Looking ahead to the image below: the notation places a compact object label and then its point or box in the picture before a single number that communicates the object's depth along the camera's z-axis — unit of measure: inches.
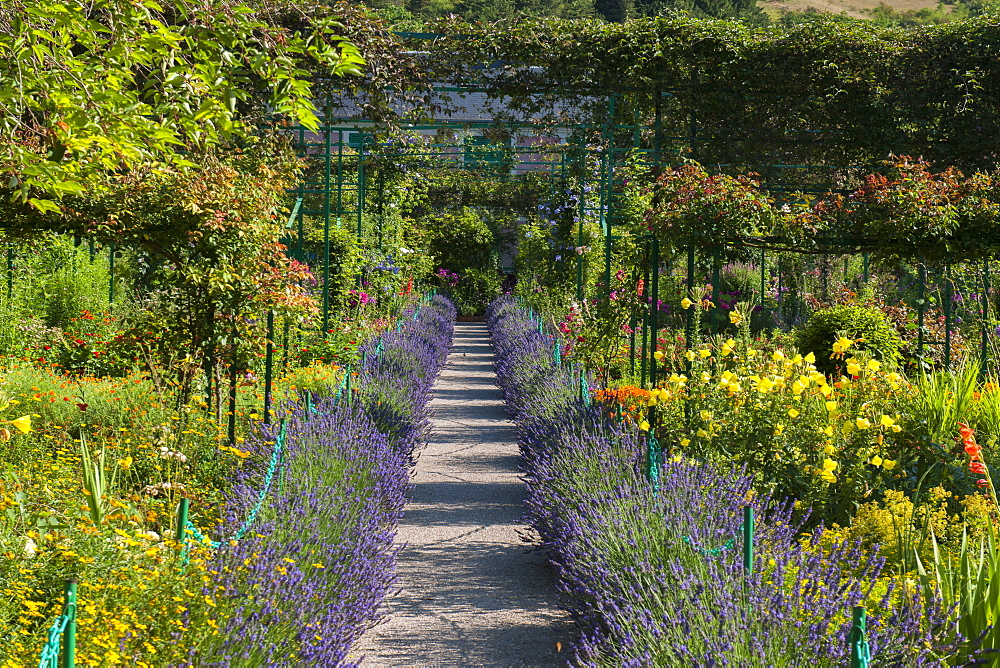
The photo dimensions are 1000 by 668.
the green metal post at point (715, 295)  354.8
